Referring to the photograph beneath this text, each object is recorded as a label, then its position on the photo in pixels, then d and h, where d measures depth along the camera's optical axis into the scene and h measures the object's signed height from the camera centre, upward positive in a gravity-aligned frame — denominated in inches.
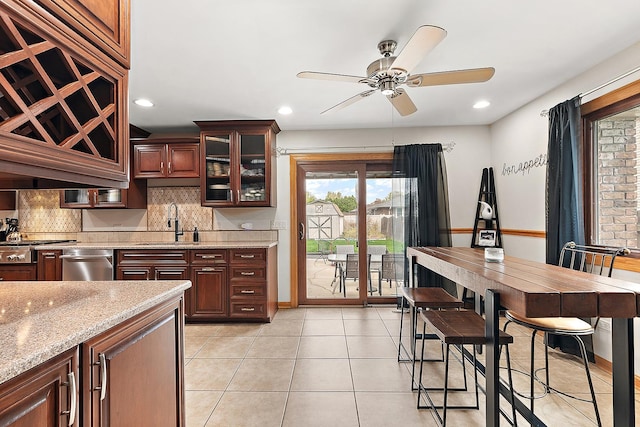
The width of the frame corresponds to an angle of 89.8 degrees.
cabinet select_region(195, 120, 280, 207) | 156.5 +28.0
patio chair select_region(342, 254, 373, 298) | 176.7 -29.5
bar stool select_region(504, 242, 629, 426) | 72.2 -25.6
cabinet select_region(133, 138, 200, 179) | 159.0 +30.2
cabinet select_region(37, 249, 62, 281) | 145.2 -20.3
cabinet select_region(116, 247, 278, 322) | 145.6 -26.5
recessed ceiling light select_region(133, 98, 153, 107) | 130.0 +47.8
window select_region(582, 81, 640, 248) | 96.8 +15.2
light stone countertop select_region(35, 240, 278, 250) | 145.2 -12.5
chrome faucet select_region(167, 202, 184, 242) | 166.9 -1.0
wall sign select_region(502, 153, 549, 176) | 129.5 +21.5
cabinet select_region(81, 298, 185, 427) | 38.9 -22.2
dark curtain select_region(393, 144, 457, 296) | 165.2 +8.6
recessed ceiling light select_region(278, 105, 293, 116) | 140.3 +47.6
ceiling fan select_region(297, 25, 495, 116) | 74.7 +36.4
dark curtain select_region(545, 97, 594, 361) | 107.3 +9.5
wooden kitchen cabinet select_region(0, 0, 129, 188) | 34.7 +16.0
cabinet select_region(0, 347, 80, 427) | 28.3 -17.2
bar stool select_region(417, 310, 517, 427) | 67.4 -25.9
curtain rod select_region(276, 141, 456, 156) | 173.9 +36.6
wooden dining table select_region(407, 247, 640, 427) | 49.7 -14.2
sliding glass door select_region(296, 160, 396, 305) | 176.4 -9.2
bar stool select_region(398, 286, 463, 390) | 92.9 -25.2
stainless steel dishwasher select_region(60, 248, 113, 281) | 144.5 -20.6
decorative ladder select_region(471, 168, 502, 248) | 162.6 +6.6
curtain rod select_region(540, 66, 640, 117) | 90.9 +39.8
